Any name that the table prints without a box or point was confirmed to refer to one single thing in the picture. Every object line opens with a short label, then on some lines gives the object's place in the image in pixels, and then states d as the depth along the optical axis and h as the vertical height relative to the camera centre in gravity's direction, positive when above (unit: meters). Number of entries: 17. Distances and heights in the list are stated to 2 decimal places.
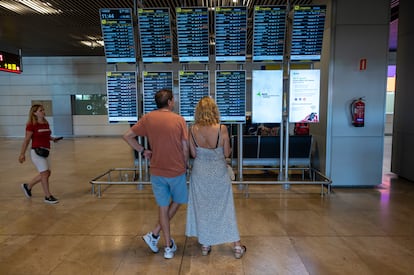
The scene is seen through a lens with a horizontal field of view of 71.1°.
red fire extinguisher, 4.73 -0.02
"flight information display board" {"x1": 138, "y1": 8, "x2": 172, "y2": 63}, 4.38 +1.18
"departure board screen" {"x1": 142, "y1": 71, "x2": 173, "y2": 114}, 4.61 +0.47
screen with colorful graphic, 4.66 +0.25
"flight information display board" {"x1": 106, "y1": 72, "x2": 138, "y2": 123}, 4.73 +0.27
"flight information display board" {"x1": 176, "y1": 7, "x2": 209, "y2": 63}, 4.33 +1.17
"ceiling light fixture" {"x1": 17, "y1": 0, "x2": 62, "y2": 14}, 6.78 +2.54
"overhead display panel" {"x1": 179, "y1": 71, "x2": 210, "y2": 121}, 4.54 +0.36
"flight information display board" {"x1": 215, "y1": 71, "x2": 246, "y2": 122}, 4.57 +0.28
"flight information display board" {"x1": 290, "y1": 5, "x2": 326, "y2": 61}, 4.44 +1.23
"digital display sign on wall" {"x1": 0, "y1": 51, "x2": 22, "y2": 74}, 9.55 +1.66
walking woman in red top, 4.20 -0.46
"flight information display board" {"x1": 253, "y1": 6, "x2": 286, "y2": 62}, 4.43 +1.23
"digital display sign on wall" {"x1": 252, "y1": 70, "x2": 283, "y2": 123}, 4.69 +0.25
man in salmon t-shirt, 2.51 -0.35
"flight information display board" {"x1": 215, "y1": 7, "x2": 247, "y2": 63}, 4.32 +1.19
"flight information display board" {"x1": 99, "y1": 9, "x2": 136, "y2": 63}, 4.46 +1.20
